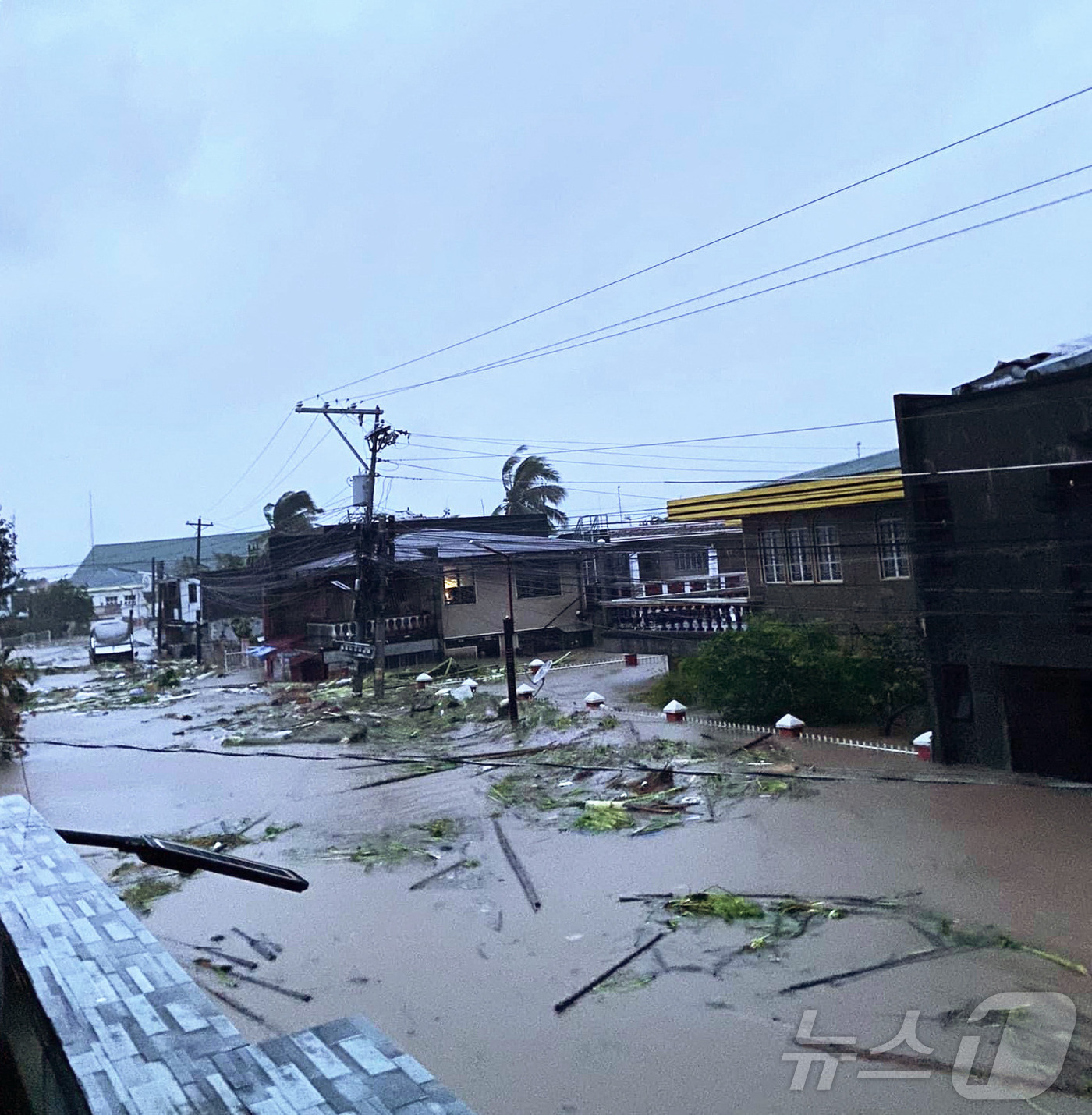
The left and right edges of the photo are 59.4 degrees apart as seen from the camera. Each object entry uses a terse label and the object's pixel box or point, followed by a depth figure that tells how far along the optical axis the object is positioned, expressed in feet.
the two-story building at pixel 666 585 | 83.87
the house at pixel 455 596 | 120.37
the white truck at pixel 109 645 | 170.50
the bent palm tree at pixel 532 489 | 153.99
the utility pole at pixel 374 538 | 95.86
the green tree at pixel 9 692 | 77.92
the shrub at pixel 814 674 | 64.44
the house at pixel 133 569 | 292.20
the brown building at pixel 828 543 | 62.34
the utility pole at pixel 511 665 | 75.36
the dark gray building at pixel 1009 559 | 45.11
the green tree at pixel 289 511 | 170.19
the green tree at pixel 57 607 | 253.24
